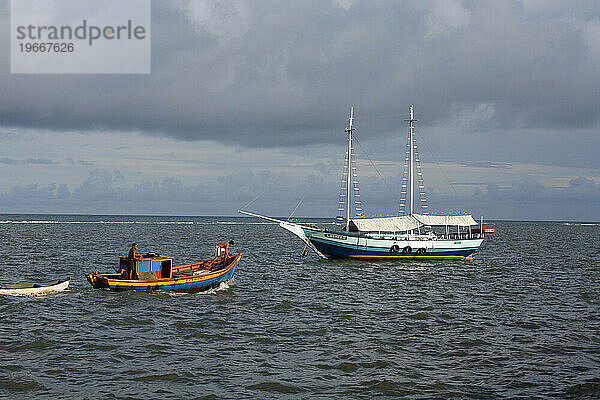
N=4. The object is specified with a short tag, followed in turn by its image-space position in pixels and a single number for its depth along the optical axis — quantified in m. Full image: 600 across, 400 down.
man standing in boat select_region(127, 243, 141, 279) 30.36
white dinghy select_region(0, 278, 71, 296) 29.21
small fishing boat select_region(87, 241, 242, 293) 29.92
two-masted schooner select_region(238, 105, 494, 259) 53.56
